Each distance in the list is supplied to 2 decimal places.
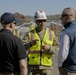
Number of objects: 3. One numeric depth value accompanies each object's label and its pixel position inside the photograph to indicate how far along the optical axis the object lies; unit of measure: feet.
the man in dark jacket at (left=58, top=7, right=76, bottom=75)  17.75
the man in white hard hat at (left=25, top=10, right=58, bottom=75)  21.18
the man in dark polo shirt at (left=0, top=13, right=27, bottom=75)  17.26
